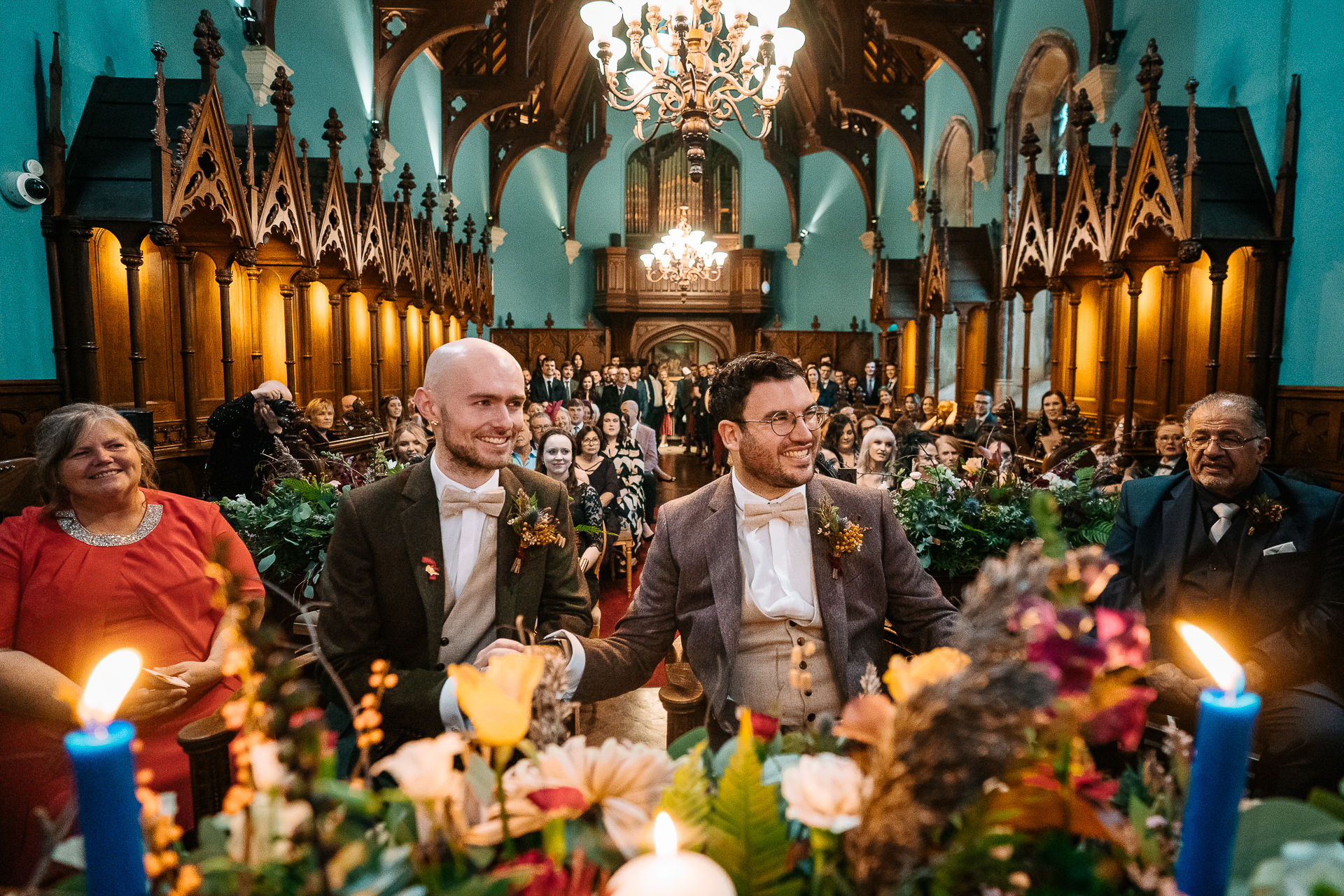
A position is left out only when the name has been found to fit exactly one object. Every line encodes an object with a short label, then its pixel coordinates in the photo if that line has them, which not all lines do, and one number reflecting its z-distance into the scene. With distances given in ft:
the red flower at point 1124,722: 2.20
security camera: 14.42
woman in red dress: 5.91
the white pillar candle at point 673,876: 1.67
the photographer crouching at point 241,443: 14.05
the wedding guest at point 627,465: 18.45
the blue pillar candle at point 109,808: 1.95
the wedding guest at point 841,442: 17.95
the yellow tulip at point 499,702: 2.10
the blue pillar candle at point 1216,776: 2.06
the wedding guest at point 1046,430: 19.26
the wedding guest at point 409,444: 14.49
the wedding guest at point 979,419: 22.22
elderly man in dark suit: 7.24
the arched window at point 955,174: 37.91
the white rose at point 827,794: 2.34
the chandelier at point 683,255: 44.65
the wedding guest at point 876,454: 15.53
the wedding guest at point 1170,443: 14.61
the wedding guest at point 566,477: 14.92
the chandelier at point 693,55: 19.15
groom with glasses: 6.26
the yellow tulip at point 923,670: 2.26
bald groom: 6.14
